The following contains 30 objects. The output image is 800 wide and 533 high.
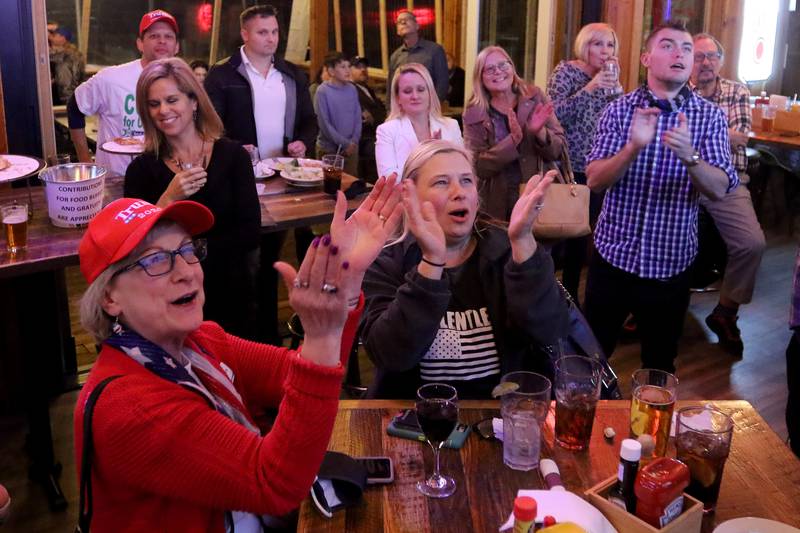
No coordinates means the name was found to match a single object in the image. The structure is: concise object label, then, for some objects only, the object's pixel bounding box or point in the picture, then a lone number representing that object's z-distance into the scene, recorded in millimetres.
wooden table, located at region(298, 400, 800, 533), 1565
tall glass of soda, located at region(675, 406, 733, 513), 1592
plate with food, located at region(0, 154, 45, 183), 3131
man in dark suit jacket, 4242
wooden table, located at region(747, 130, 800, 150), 5605
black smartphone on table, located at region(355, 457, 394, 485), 1663
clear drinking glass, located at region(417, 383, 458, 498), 1635
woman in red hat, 1412
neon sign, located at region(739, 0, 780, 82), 7051
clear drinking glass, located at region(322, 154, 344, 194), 3715
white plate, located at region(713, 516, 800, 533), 1480
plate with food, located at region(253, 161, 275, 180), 3934
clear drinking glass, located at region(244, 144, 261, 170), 3927
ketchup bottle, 1400
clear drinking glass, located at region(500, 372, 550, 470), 1730
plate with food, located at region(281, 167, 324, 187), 3844
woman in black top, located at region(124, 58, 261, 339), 3057
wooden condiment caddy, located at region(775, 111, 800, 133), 5918
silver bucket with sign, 3080
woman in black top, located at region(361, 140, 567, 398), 1993
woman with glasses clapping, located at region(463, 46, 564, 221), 4180
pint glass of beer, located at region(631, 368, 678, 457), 1782
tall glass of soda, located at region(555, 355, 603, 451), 1805
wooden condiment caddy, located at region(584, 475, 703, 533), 1403
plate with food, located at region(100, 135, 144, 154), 3500
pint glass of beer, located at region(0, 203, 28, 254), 2832
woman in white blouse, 4051
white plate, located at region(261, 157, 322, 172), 4020
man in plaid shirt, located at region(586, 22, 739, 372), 3055
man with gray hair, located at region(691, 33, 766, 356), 4352
